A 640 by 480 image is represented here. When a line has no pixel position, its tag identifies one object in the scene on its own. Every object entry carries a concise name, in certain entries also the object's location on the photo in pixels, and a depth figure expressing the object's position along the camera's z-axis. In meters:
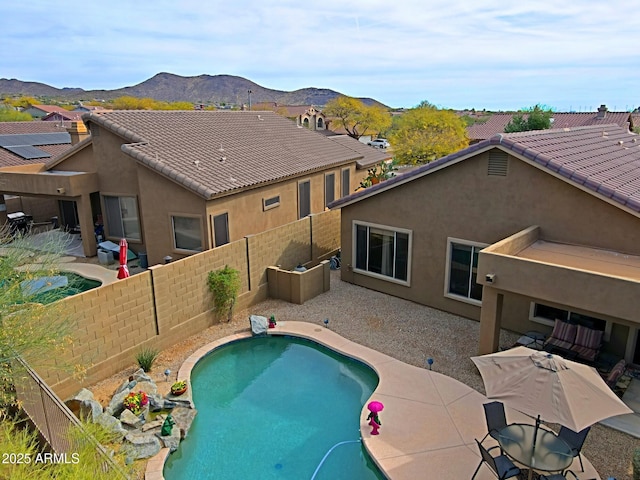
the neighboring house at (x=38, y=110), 91.88
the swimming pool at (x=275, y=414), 9.42
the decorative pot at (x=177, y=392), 11.36
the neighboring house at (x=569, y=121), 46.90
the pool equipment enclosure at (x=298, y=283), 16.86
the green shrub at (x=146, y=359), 12.40
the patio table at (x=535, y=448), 8.18
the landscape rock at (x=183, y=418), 10.24
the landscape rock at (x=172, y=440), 9.69
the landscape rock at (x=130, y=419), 10.04
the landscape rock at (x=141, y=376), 11.59
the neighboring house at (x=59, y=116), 65.88
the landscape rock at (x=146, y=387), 11.19
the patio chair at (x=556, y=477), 7.95
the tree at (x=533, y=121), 42.88
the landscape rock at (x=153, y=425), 9.98
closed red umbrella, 15.49
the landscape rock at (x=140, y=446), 9.28
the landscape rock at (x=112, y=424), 9.52
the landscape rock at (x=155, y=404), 10.77
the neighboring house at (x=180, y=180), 17.78
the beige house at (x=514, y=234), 11.13
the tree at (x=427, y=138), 41.22
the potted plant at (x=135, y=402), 10.43
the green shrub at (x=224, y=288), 15.08
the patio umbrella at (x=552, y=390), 7.46
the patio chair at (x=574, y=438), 8.63
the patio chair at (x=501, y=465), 8.02
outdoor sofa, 12.18
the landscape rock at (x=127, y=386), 11.16
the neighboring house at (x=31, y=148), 25.94
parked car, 70.34
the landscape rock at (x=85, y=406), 10.01
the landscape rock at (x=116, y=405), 10.40
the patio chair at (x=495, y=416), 9.16
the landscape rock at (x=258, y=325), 14.65
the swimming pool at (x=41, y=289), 9.34
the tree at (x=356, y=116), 79.88
